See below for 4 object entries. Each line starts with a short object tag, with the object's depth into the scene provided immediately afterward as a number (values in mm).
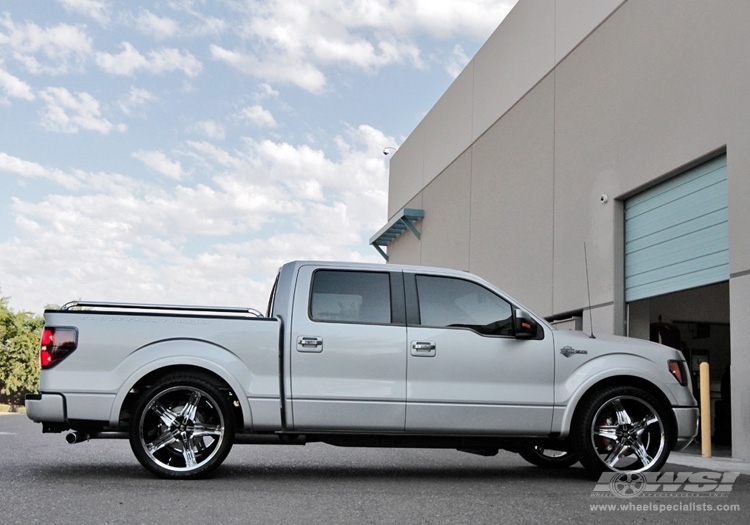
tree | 36250
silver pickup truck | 7648
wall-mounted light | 36156
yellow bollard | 12164
